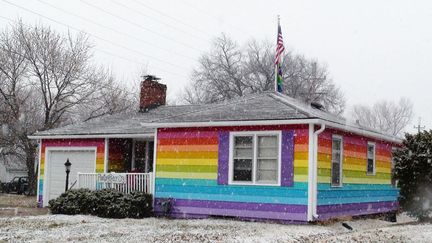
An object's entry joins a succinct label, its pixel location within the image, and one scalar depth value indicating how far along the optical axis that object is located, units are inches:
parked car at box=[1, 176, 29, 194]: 1562.5
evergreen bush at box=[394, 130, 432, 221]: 746.2
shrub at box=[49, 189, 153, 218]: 715.4
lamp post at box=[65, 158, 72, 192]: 818.9
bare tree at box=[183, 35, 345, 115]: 2445.9
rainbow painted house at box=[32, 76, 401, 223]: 652.1
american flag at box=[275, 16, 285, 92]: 943.6
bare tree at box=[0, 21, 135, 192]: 1417.3
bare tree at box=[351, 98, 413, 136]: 3611.5
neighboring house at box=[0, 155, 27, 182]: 2295.6
